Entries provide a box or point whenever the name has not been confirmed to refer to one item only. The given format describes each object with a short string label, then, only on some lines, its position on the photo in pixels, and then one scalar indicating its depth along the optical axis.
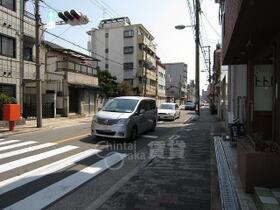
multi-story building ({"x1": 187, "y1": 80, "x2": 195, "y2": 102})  83.49
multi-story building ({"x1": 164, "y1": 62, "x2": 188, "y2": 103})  62.47
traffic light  11.75
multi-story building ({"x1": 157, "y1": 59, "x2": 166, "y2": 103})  47.61
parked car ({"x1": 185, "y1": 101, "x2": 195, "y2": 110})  37.34
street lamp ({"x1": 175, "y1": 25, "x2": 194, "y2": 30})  16.22
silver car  7.90
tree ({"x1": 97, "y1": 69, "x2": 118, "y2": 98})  26.18
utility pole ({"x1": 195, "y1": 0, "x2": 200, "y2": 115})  16.73
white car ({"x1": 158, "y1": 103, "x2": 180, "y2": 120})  16.45
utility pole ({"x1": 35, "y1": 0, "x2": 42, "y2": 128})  11.65
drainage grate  3.43
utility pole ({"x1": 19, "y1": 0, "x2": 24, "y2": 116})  14.64
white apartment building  36.80
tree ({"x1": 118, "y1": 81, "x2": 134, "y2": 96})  27.78
